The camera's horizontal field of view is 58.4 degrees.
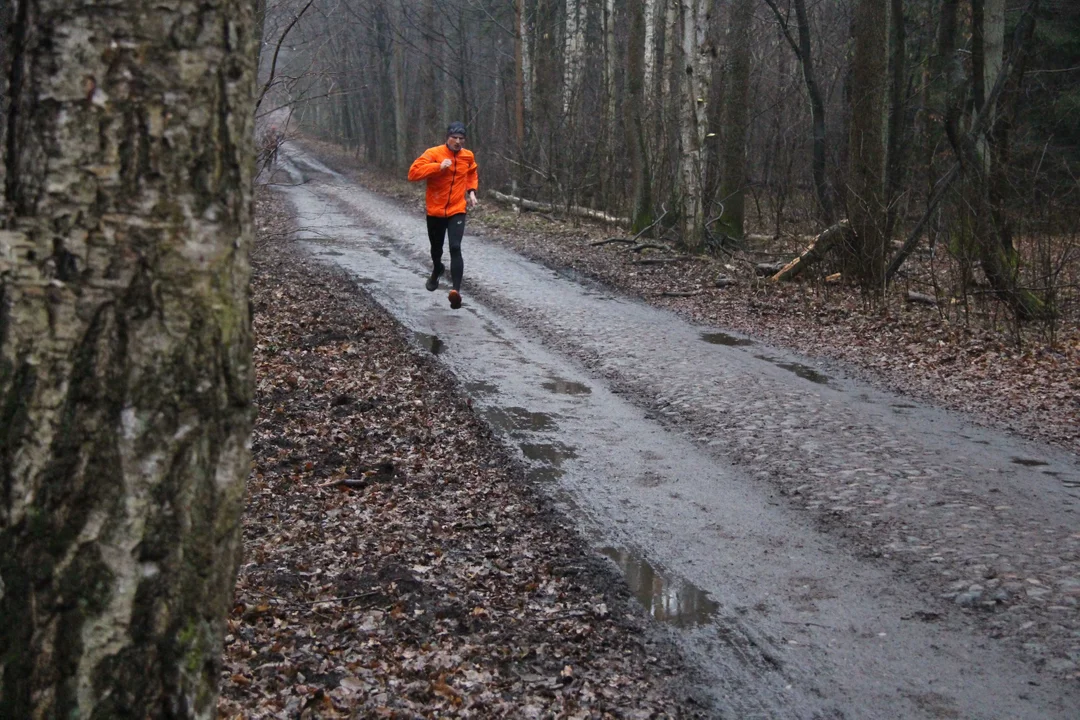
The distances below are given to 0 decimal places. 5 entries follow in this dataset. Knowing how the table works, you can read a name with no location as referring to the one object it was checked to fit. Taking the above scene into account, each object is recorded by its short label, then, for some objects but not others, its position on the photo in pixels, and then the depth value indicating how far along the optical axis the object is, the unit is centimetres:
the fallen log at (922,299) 1217
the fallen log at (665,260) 1667
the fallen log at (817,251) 1345
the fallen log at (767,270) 1509
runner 1143
